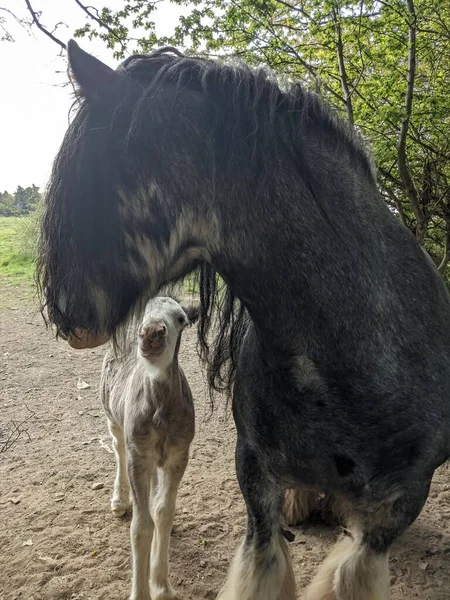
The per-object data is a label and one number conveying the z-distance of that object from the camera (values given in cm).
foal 260
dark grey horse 136
